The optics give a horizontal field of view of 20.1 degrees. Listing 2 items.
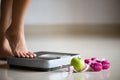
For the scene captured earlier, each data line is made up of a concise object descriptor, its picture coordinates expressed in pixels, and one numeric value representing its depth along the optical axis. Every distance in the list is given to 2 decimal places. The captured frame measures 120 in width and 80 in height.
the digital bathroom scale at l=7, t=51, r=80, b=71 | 1.59
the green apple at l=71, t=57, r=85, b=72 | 1.54
